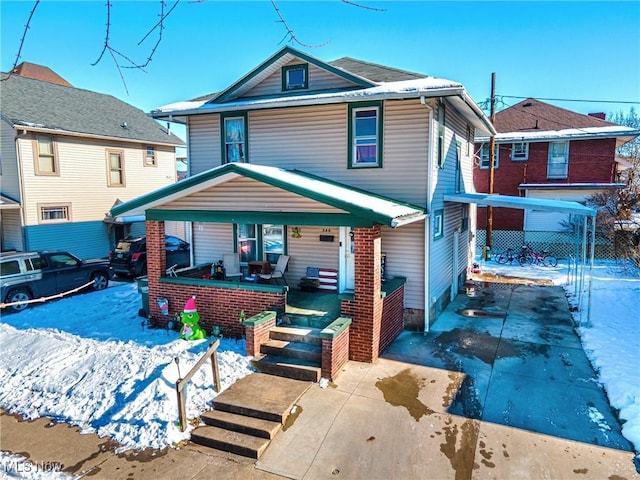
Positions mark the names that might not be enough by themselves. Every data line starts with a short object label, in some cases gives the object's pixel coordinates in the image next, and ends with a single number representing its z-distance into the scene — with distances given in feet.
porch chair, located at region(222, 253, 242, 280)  37.78
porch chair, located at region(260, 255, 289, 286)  35.81
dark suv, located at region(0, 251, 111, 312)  40.16
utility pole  65.46
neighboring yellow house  57.88
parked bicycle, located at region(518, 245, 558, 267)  67.56
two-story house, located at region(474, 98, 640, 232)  73.31
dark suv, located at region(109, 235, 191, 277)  53.83
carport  35.83
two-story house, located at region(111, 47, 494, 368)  28.99
